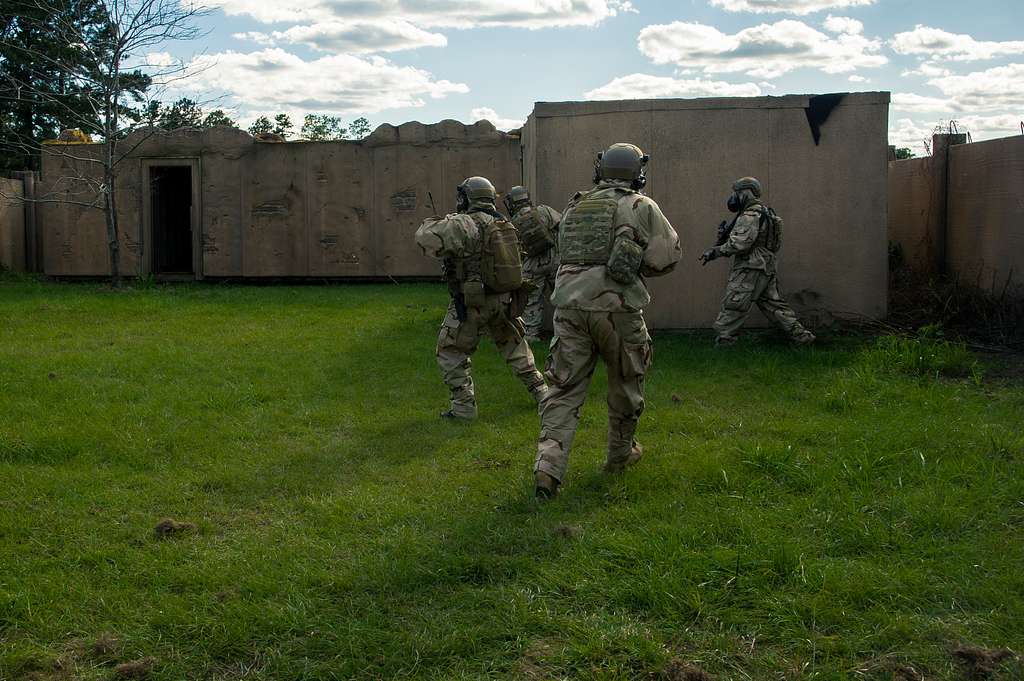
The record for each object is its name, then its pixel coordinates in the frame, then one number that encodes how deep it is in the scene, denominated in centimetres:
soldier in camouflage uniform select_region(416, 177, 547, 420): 700
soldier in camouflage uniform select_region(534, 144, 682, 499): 537
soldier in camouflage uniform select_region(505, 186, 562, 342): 954
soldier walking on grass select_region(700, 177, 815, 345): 983
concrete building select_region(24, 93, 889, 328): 1088
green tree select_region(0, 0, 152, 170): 1555
